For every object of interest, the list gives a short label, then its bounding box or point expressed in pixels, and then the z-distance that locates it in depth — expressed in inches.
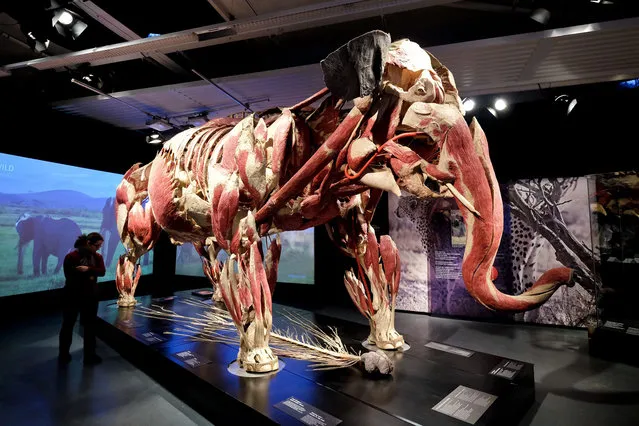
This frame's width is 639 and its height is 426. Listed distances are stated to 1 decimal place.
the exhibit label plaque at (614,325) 149.5
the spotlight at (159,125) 221.6
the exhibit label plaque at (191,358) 104.7
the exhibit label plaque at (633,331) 145.6
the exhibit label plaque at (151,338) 128.8
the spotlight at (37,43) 138.9
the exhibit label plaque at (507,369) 94.1
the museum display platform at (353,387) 73.5
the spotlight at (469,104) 186.9
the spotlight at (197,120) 218.3
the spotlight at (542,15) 125.3
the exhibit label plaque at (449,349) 111.2
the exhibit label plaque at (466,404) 72.7
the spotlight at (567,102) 171.7
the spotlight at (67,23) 123.7
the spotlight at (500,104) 188.1
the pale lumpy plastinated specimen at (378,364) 89.7
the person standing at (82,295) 138.6
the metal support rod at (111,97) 172.9
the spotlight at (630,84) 171.0
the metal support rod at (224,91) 169.0
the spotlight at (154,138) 229.4
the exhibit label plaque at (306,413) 70.3
